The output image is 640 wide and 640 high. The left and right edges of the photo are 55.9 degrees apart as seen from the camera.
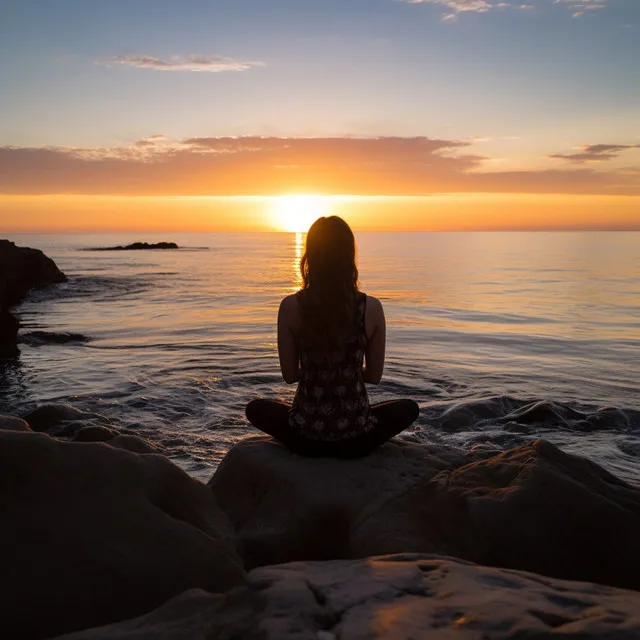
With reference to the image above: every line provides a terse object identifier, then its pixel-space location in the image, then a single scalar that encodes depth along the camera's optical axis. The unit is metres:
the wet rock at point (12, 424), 3.74
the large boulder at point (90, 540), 2.61
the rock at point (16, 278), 13.94
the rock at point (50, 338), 14.58
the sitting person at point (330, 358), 4.65
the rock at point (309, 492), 4.17
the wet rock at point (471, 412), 8.20
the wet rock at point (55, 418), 6.12
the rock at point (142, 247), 85.13
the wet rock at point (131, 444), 4.19
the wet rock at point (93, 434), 4.68
